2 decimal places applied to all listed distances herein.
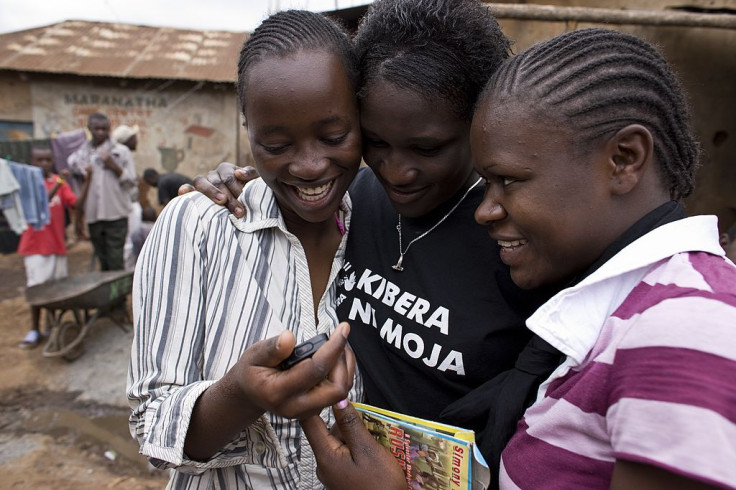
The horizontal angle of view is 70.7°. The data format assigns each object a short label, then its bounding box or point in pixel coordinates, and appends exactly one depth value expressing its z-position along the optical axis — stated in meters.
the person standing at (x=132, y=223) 7.28
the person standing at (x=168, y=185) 6.74
